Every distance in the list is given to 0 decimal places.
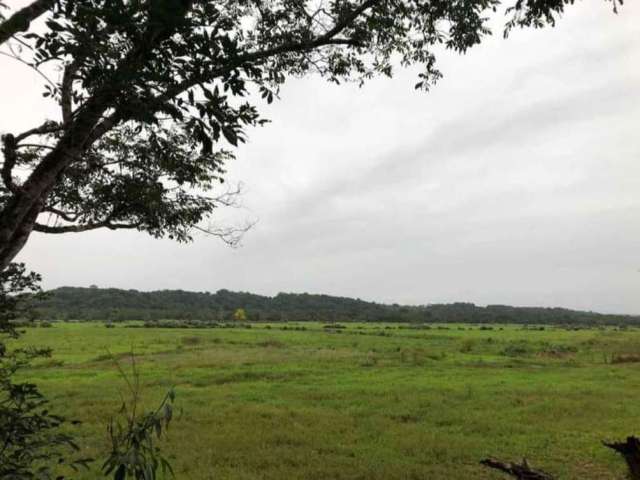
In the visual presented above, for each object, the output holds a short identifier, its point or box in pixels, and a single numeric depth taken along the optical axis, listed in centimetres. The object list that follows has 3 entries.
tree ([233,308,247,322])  11575
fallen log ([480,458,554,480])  446
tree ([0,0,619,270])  260
